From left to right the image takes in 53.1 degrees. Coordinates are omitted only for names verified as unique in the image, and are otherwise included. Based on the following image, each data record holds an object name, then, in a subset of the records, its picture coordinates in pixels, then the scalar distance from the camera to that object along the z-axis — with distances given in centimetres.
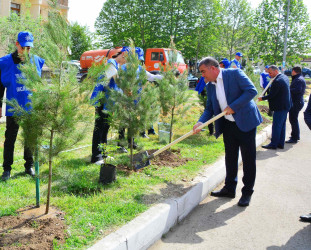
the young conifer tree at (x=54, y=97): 280
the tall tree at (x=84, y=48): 3029
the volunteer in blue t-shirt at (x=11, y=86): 383
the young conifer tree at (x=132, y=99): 459
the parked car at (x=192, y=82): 2428
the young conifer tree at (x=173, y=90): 597
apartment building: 2048
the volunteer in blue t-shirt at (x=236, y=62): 850
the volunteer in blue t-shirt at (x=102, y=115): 476
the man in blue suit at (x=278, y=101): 725
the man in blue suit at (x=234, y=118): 401
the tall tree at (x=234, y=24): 3478
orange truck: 1888
